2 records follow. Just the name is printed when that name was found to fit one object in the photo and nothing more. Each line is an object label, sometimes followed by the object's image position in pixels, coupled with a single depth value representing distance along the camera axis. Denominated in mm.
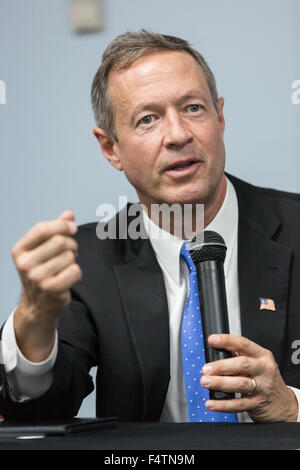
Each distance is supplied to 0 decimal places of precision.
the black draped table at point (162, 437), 2990
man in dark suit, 3355
